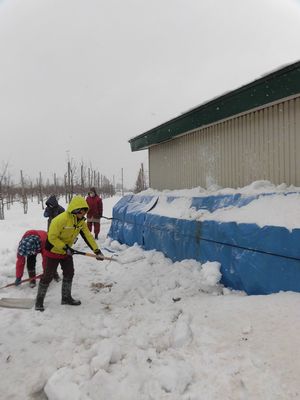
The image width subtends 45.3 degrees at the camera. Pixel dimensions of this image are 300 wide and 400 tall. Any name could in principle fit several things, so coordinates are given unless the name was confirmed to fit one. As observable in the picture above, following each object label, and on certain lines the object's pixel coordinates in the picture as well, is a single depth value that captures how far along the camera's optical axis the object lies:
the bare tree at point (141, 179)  34.89
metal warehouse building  5.16
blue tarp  4.09
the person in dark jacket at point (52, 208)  7.66
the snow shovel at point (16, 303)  4.95
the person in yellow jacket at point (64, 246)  4.90
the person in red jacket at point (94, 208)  10.72
